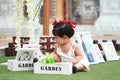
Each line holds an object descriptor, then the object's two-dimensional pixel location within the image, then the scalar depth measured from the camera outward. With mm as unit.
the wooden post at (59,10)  14148
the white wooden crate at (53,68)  5046
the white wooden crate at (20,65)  5546
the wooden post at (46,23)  10230
